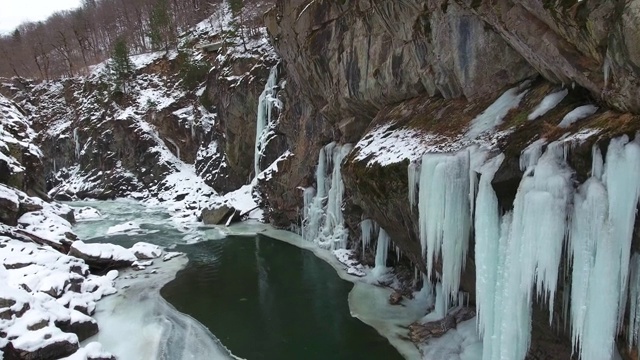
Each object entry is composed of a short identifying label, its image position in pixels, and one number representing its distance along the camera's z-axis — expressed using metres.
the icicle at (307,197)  19.75
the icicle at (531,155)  6.88
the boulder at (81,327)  10.40
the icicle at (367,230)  14.86
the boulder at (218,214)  24.36
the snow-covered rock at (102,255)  15.78
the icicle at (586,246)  5.63
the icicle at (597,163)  5.88
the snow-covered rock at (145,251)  17.88
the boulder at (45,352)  8.84
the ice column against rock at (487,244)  7.42
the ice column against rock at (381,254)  13.87
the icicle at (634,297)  5.50
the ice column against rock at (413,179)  9.80
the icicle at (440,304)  10.36
